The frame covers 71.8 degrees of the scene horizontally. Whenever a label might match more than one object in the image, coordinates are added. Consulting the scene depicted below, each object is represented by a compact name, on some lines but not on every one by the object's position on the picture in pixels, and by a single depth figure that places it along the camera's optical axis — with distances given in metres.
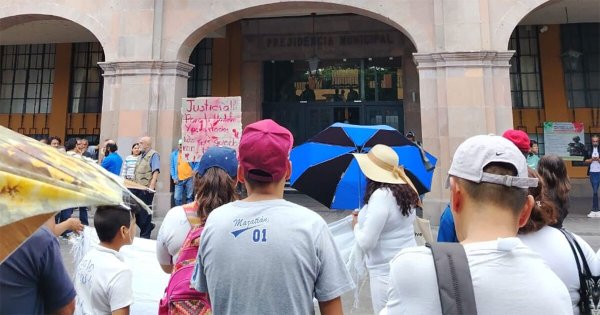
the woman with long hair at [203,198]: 2.54
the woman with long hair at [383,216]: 3.36
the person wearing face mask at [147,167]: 9.09
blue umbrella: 4.28
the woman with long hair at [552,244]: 2.09
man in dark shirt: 1.96
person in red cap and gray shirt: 1.78
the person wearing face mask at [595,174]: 11.62
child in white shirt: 2.57
